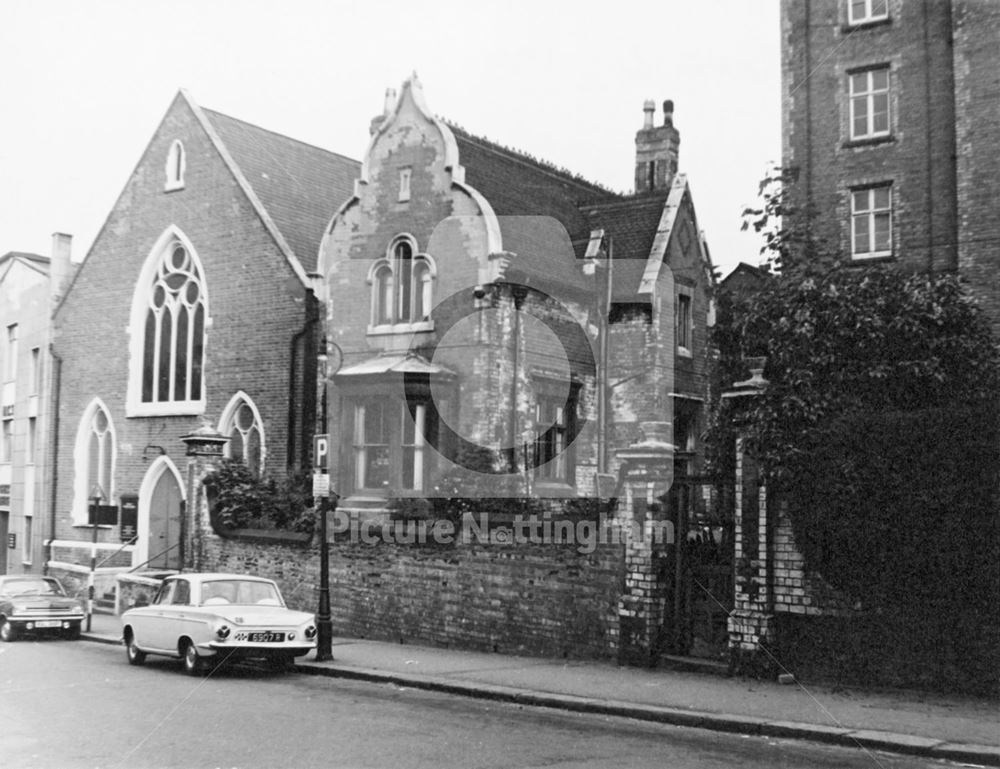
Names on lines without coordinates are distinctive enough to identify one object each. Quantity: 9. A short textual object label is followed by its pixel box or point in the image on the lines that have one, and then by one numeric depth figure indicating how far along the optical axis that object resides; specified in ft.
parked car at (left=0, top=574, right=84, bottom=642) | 73.41
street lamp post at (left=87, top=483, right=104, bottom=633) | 80.10
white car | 53.42
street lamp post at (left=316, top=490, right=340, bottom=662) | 58.23
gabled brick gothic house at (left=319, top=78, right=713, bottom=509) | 79.66
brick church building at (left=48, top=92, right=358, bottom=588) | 93.30
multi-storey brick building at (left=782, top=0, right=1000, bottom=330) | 77.56
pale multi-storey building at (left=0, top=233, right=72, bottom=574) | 114.32
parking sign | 62.23
